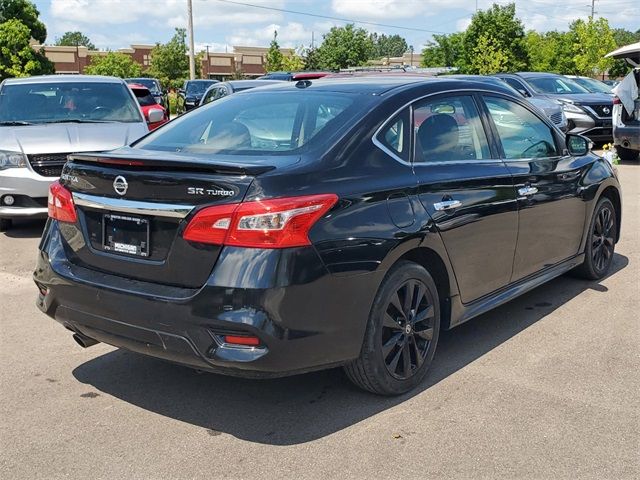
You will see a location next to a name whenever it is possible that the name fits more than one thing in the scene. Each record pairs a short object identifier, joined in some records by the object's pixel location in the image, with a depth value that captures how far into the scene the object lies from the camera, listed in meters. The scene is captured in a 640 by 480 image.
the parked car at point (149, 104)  9.27
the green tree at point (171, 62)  59.25
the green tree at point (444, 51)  47.78
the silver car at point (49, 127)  7.84
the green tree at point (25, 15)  32.66
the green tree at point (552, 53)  46.03
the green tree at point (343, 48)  59.47
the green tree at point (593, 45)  47.72
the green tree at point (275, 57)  52.97
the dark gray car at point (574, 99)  15.76
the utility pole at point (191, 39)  36.06
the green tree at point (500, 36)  39.82
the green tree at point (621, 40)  57.00
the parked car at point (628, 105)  13.14
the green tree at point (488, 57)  38.22
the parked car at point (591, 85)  17.72
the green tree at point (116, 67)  55.16
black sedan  3.31
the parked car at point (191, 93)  28.17
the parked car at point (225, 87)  14.49
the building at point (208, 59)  70.25
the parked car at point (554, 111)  14.24
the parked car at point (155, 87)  24.33
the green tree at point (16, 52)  32.06
